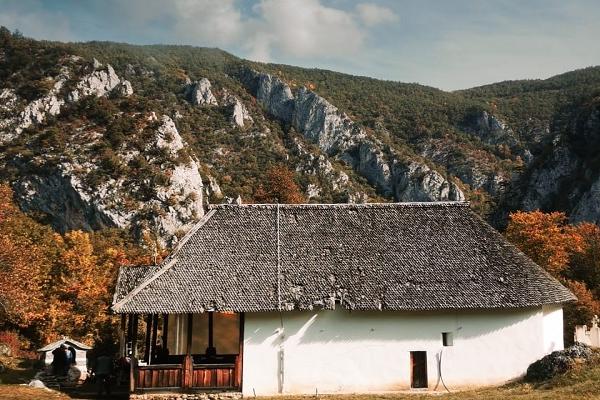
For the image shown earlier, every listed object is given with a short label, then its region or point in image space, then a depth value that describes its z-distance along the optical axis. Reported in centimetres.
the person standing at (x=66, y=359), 2408
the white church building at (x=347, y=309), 1998
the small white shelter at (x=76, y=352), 2447
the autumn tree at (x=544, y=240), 4472
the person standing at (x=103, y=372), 2059
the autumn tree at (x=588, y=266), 4553
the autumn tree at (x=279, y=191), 6469
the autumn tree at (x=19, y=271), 2397
